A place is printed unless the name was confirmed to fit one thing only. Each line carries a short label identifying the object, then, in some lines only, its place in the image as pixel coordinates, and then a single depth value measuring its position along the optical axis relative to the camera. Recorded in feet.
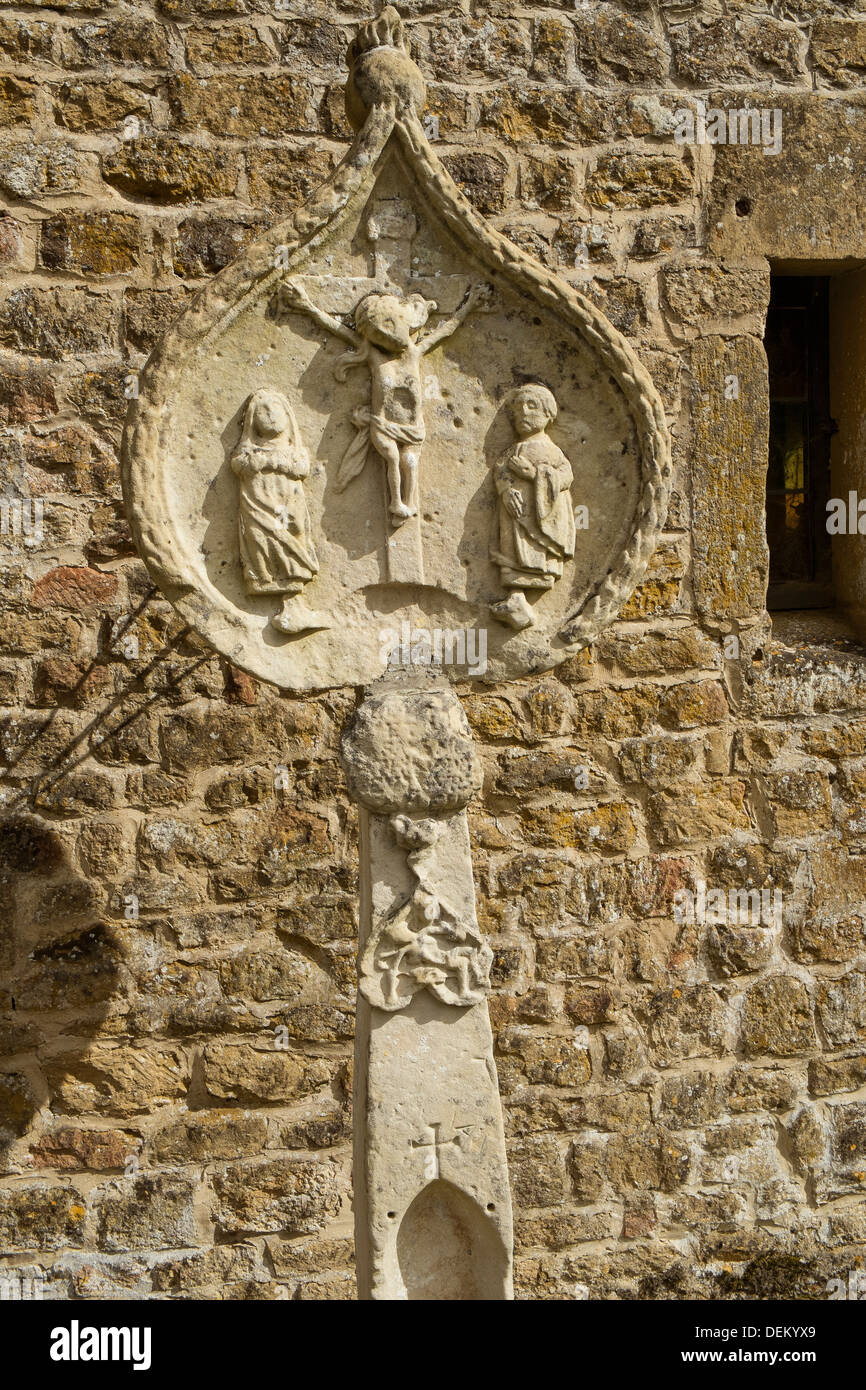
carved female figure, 8.59
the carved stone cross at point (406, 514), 8.49
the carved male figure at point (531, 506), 8.93
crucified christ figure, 8.76
